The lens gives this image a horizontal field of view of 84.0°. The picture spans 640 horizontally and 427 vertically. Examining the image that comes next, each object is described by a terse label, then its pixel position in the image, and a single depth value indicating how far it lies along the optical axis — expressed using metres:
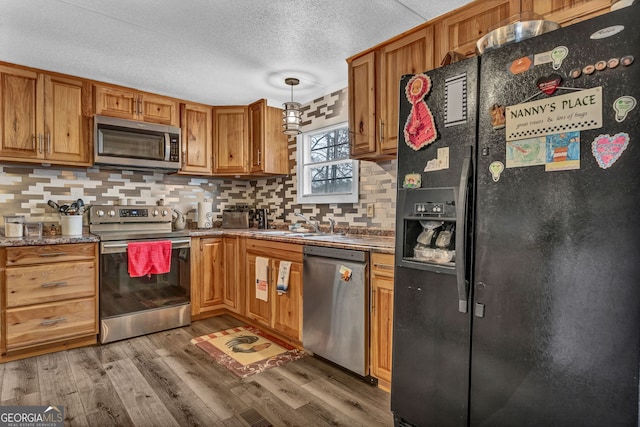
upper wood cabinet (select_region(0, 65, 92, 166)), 2.92
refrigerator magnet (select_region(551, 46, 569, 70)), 1.29
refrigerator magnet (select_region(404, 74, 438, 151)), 1.72
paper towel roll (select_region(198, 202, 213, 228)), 4.06
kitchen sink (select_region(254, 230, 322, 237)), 3.16
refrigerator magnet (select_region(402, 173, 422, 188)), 1.76
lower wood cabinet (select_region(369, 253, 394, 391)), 2.15
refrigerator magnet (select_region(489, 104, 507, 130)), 1.45
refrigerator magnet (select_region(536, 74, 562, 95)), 1.30
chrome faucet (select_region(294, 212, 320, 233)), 3.52
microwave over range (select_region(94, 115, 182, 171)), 3.27
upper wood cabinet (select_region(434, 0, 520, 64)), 1.95
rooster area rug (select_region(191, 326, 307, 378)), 2.54
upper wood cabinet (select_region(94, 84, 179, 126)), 3.34
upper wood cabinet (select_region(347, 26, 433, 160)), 2.37
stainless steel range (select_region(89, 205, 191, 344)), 3.00
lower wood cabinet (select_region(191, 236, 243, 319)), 3.52
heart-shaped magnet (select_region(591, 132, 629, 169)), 1.16
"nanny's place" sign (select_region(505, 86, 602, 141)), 1.22
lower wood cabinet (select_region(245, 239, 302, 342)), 2.79
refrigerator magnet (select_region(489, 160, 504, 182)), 1.44
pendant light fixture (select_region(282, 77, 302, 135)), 2.95
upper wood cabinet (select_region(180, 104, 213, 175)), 3.87
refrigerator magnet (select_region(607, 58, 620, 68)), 1.18
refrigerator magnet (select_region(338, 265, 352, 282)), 2.34
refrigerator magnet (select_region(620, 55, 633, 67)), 1.15
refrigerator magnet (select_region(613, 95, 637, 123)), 1.15
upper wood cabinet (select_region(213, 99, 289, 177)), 4.02
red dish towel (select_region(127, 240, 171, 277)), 3.09
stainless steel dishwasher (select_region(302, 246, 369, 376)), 2.28
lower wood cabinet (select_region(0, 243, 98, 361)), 2.62
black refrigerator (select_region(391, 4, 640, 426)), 1.18
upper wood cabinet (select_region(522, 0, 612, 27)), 1.59
